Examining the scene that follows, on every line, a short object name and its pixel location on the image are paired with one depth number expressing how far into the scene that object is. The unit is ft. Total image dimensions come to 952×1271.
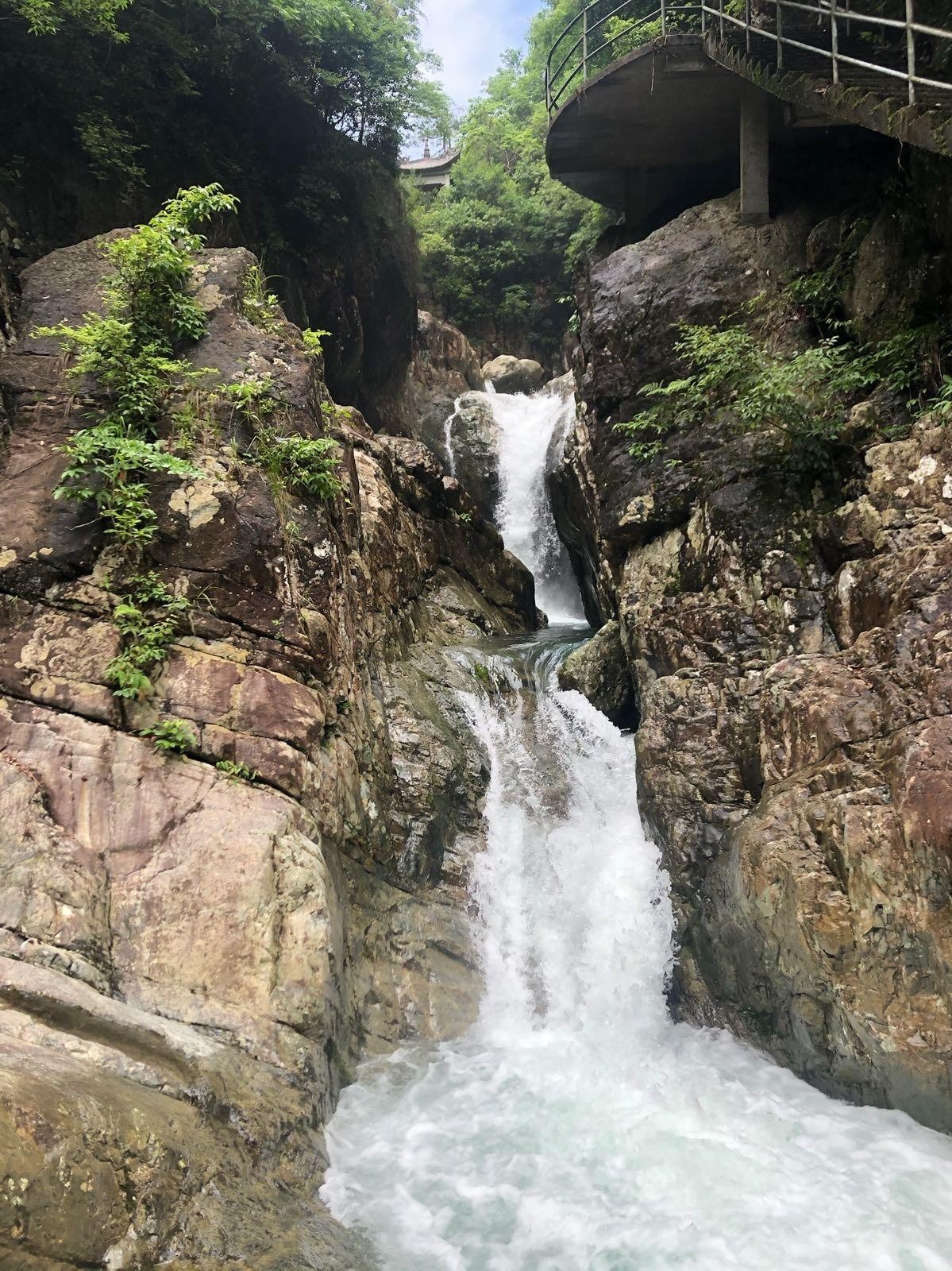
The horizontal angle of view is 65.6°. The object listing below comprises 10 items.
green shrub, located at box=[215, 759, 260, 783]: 19.88
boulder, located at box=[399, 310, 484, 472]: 72.49
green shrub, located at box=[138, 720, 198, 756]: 19.42
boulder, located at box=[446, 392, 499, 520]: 66.85
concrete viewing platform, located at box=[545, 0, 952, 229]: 24.23
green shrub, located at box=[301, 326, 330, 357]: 29.71
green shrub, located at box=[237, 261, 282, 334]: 29.04
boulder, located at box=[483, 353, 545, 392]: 84.28
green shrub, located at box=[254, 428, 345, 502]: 24.89
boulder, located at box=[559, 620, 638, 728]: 36.01
